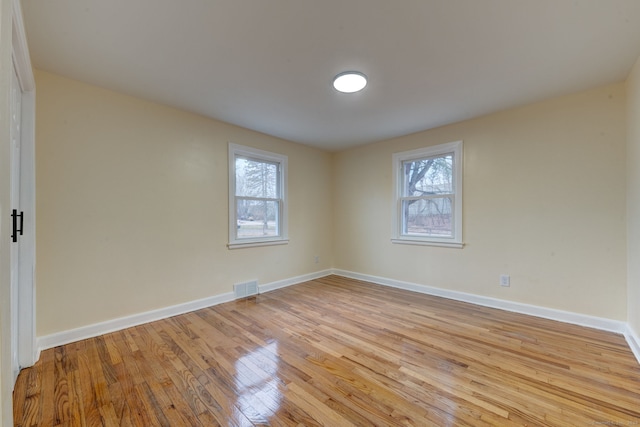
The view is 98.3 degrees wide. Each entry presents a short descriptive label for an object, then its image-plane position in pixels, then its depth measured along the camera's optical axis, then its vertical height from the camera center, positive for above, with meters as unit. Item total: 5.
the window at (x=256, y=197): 3.70 +0.22
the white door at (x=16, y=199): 1.90 +0.10
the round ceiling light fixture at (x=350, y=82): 2.38 +1.18
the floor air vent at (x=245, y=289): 3.69 -1.04
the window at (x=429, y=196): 3.65 +0.24
